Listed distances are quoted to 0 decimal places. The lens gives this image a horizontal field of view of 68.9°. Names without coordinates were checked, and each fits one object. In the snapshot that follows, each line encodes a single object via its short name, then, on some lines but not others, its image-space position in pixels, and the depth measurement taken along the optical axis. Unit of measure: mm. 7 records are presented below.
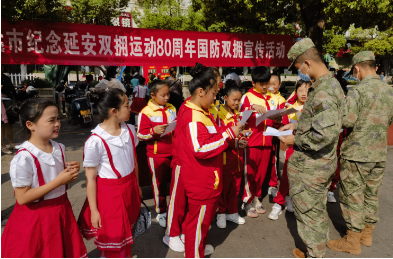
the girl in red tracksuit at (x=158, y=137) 3166
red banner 4547
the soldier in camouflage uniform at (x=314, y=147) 2270
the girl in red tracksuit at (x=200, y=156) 2193
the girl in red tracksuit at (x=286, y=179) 3607
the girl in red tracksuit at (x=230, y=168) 3170
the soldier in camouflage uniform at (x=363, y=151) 2746
